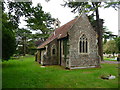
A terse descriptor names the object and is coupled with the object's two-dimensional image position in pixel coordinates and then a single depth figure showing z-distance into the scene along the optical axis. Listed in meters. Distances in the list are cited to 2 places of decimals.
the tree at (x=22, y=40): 44.45
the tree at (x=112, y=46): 45.78
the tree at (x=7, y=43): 15.83
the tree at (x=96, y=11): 23.81
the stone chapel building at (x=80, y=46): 15.42
